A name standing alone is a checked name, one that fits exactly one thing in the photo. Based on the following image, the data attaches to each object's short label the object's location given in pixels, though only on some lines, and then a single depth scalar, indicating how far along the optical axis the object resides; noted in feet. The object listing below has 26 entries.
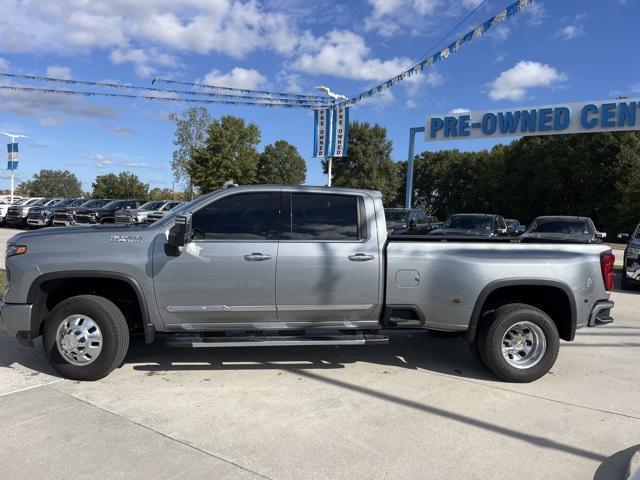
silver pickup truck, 15.39
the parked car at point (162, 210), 75.30
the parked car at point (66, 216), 83.56
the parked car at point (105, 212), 84.74
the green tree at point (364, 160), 182.70
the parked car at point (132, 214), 78.89
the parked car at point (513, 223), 102.12
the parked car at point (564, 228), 42.89
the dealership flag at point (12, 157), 132.57
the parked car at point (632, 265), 37.17
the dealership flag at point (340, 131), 75.15
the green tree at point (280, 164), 232.53
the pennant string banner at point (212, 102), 58.65
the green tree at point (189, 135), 139.23
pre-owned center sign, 68.55
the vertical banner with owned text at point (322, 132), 75.61
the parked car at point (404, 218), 57.99
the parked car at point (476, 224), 49.85
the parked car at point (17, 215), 88.48
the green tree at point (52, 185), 345.92
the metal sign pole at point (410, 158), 89.75
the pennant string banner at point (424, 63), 32.99
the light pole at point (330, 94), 70.85
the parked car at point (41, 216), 84.33
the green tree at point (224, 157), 130.11
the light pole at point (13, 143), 130.06
